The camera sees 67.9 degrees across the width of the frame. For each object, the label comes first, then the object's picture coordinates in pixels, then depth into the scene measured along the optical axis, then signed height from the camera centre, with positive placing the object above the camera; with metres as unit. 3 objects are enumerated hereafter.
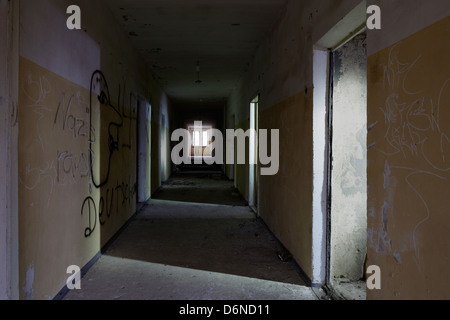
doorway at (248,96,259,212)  6.93 -0.07
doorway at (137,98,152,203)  7.08 +0.14
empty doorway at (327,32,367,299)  3.04 +0.02
